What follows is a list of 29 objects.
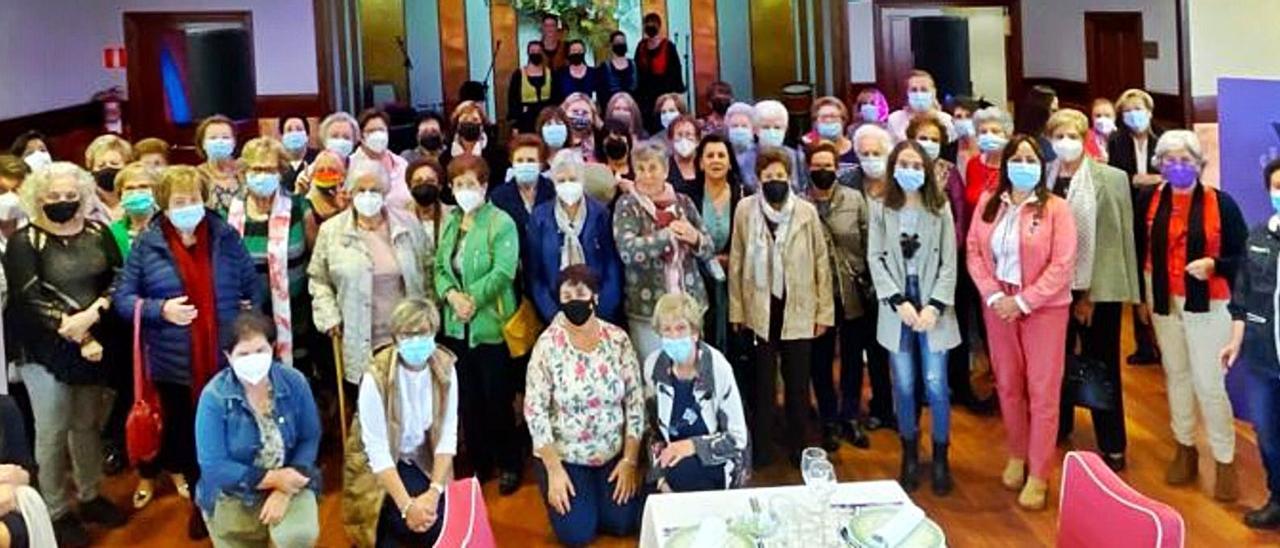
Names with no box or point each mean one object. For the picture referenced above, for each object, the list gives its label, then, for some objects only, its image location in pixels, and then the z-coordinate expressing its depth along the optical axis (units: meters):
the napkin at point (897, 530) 3.11
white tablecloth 3.40
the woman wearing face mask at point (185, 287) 5.01
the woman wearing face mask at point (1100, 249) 5.30
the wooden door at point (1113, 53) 9.62
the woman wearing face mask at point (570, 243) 5.39
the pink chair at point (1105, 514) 2.65
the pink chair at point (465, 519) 2.87
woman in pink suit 4.97
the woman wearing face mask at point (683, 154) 5.81
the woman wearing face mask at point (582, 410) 4.89
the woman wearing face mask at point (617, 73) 9.36
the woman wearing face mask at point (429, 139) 6.78
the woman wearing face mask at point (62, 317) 4.99
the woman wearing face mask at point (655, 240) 5.30
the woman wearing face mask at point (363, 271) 5.27
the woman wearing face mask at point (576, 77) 9.16
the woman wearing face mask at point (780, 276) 5.38
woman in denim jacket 4.26
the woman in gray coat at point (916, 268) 5.21
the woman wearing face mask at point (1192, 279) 4.96
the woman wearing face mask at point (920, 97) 7.18
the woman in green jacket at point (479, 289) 5.38
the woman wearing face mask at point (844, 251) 5.67
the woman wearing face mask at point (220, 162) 5.84
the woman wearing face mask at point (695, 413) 4.57
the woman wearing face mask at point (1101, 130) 6.57
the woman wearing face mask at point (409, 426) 4.52
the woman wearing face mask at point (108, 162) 5.91
